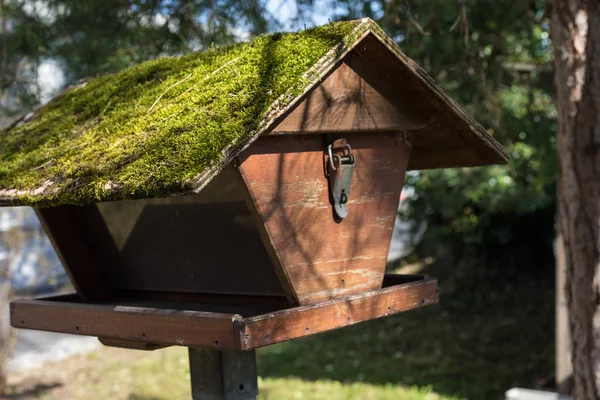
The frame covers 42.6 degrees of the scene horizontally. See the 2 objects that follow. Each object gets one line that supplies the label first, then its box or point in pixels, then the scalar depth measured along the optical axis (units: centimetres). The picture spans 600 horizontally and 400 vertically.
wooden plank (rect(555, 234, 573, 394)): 538
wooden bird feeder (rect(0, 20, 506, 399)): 189
